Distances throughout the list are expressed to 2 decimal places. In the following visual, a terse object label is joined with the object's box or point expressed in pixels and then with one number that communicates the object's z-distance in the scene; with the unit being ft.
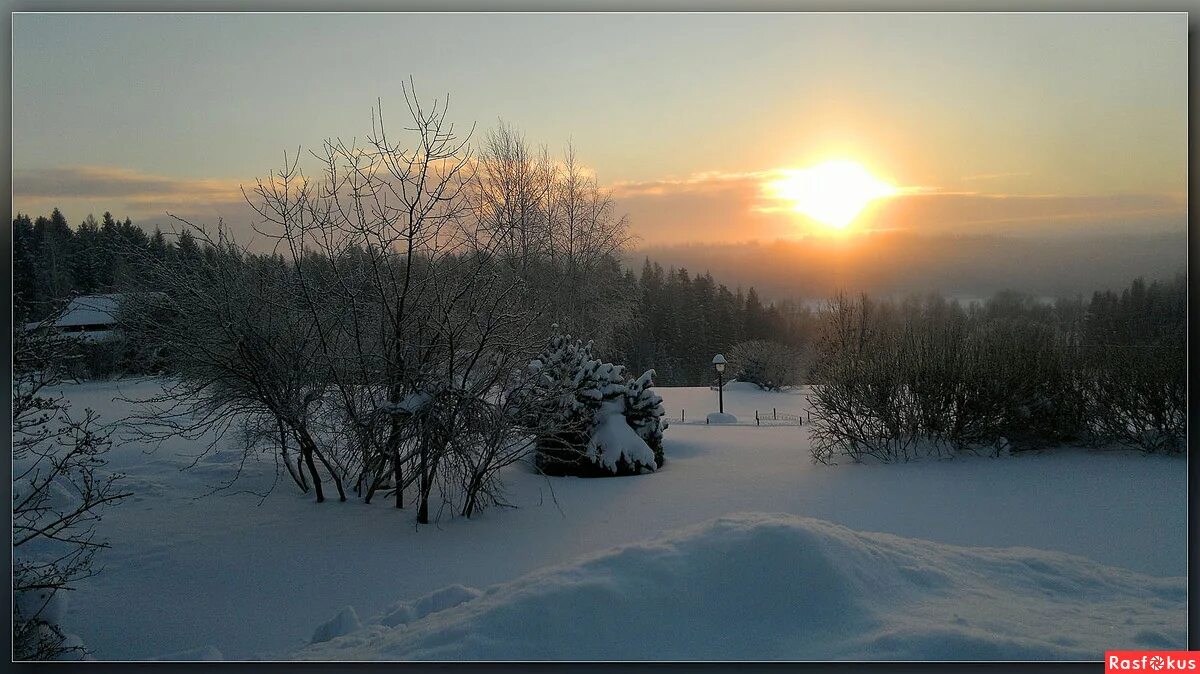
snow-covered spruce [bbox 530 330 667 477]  25.11
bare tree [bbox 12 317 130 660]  13.26
